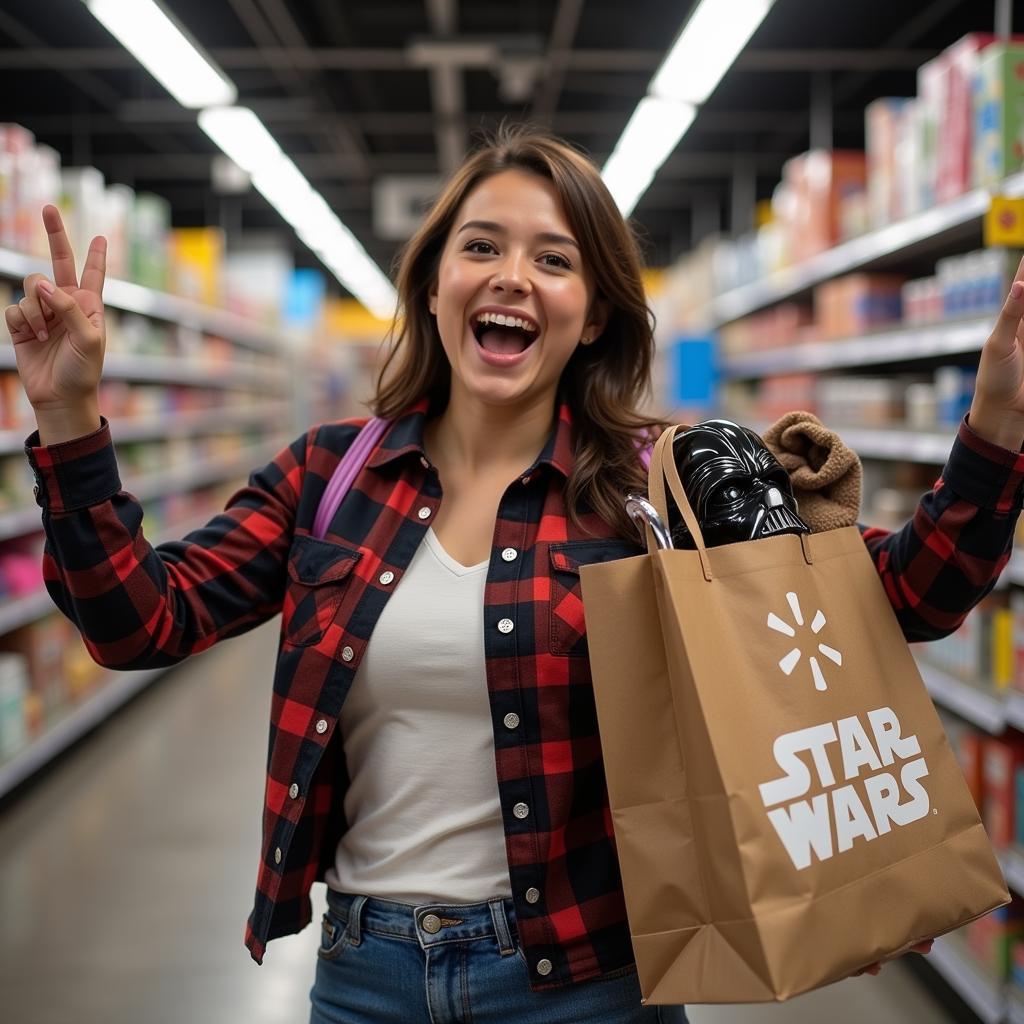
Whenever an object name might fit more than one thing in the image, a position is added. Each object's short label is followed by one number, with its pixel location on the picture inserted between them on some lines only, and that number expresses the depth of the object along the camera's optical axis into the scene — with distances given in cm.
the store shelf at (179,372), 634
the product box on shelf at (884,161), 414
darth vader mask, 123
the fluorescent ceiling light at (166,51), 503
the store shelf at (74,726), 481
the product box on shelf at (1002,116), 306
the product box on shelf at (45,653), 522
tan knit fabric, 136
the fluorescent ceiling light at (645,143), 682
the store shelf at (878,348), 325
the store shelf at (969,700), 312
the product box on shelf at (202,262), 891
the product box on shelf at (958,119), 334
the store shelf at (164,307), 465
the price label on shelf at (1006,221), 281
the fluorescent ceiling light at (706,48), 506
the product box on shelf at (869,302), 466
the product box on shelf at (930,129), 362
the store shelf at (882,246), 319
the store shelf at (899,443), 351
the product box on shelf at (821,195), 540
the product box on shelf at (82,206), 552
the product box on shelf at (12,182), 449
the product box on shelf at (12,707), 472
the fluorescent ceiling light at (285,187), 703
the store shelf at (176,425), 479
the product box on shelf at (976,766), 328
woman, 132
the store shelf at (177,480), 489
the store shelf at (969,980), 300
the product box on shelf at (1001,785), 309
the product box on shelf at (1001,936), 304
